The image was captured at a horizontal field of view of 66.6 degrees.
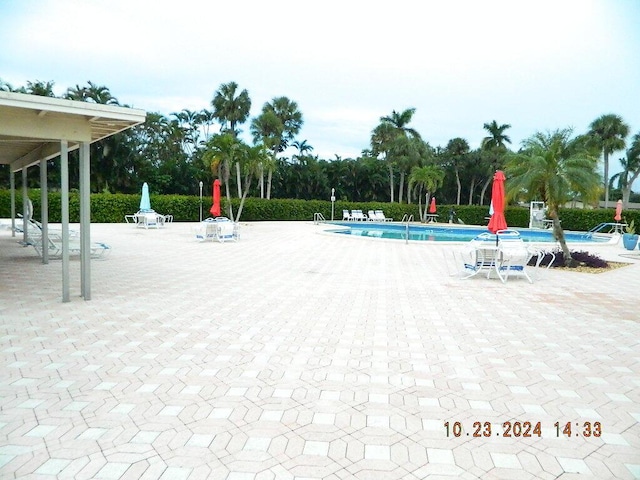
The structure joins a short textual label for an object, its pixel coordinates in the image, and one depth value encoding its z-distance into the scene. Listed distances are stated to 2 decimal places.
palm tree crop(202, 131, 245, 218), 23.20
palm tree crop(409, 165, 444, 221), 33.41
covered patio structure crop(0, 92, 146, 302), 5.60
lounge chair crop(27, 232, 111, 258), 10.43
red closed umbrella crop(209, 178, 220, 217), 17.73
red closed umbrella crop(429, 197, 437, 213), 33.34
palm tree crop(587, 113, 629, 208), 40.69
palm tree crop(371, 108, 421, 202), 39.59
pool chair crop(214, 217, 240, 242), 15.66
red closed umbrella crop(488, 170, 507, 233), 9.60
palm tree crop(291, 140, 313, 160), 42.03
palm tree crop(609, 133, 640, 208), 45.38
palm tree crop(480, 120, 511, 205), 40.59
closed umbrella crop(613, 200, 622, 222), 24.12
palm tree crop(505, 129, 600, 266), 10.81
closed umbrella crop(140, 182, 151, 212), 22.69
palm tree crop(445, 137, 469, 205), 40.94
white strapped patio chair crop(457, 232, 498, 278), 9.34
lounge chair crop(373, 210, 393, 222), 32.78
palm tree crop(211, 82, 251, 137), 40.22
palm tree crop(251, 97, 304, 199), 38.19
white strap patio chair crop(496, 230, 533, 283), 9.09
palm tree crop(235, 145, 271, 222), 23.67
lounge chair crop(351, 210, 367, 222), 32.50
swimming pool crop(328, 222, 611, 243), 24.35
